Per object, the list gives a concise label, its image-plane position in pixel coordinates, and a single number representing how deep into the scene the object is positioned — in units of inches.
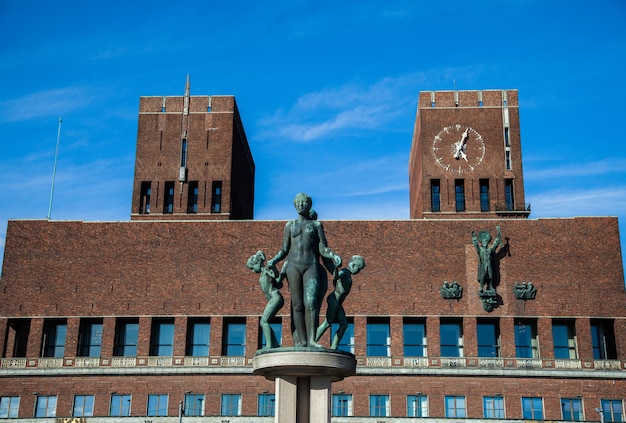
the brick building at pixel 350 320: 2768.2
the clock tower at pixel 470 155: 3272.6
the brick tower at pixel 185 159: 3385.8
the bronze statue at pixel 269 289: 1114.1
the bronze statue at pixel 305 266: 1096.8
